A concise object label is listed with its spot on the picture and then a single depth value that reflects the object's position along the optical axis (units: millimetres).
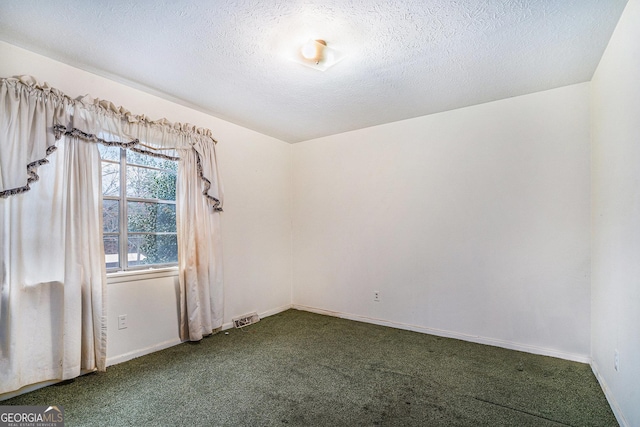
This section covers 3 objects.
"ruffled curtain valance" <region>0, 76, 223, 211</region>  2098
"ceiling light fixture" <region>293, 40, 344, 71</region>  2125
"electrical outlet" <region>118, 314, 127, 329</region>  2705
